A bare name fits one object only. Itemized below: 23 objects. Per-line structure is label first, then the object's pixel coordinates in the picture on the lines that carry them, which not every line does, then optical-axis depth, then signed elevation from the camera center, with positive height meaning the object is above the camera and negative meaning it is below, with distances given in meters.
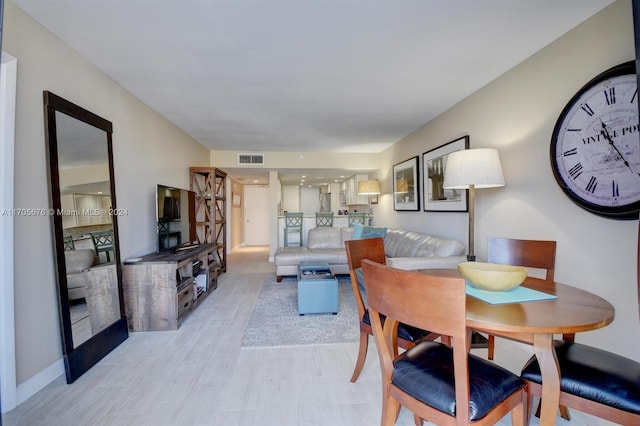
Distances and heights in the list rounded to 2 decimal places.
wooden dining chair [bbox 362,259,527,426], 0.97 -0.68
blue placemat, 1.24 -0.42
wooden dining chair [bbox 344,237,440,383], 1.66 -0.66
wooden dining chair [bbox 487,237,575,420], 1.77 -0.33
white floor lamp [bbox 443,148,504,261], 2.27 +0.29
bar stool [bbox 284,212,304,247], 6.14 -0.34
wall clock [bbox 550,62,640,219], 1.62 +0.35
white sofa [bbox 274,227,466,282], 2.67 -0.54
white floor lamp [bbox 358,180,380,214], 5.82 +0.41
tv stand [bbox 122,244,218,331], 2.71 -0.77
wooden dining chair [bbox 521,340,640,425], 1.06 -0.71
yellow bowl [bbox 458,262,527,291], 1.28 -0.34
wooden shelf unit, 4.61 +0.06
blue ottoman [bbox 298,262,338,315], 3.12 -0.96
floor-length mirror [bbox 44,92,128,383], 1.96 -0.15
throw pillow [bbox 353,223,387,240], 4.44 -0.39
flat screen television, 3.24 -0.06
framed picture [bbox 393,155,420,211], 4.30 +0.34
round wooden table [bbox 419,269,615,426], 1.01 -0.43
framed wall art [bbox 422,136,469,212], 3.17 +0.28
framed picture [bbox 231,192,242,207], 7.54 +0.30
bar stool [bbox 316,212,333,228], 6.12 -0.27
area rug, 2.55 -1.16
